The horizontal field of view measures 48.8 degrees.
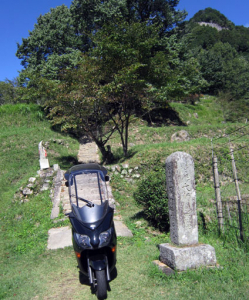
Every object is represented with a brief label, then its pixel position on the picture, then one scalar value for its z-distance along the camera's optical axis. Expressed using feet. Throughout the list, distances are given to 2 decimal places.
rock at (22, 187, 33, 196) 34.24
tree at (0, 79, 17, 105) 101.91
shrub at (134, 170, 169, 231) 22.52
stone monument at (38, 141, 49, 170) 37.99
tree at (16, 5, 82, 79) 77.30
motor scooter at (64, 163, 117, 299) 13.24
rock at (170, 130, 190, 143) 59.70
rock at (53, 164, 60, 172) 37.29
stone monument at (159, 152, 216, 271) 15.20
